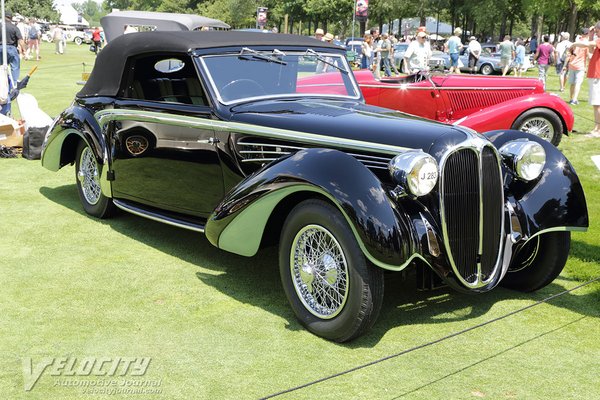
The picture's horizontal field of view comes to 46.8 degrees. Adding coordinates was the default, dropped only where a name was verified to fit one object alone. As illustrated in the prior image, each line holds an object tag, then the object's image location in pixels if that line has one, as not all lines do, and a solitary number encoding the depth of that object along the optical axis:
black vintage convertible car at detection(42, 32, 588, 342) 3.97
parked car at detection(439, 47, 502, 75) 30.27
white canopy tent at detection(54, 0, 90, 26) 106.69
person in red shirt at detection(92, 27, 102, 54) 38.16
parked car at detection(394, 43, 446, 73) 29.96
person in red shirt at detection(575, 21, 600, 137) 11.40
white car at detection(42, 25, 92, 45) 63.38
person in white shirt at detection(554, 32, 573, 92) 18.72
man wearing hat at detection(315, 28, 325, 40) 20.31
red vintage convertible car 10.38
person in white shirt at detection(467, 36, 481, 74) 23.97
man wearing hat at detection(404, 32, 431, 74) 17.50
